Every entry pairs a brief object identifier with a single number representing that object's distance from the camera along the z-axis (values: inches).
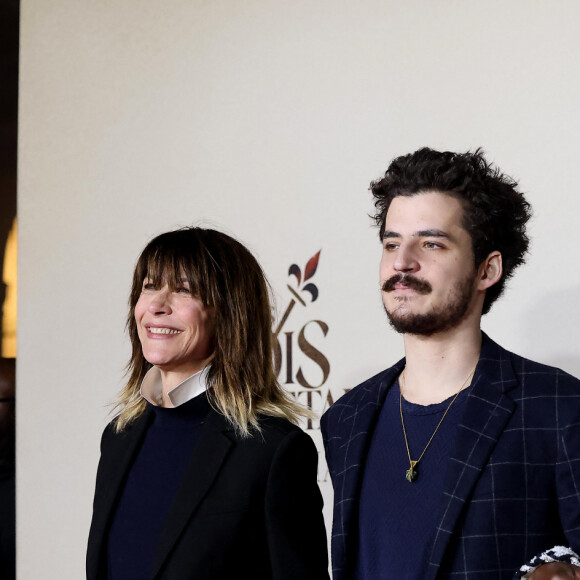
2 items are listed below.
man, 78.7
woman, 80.6
